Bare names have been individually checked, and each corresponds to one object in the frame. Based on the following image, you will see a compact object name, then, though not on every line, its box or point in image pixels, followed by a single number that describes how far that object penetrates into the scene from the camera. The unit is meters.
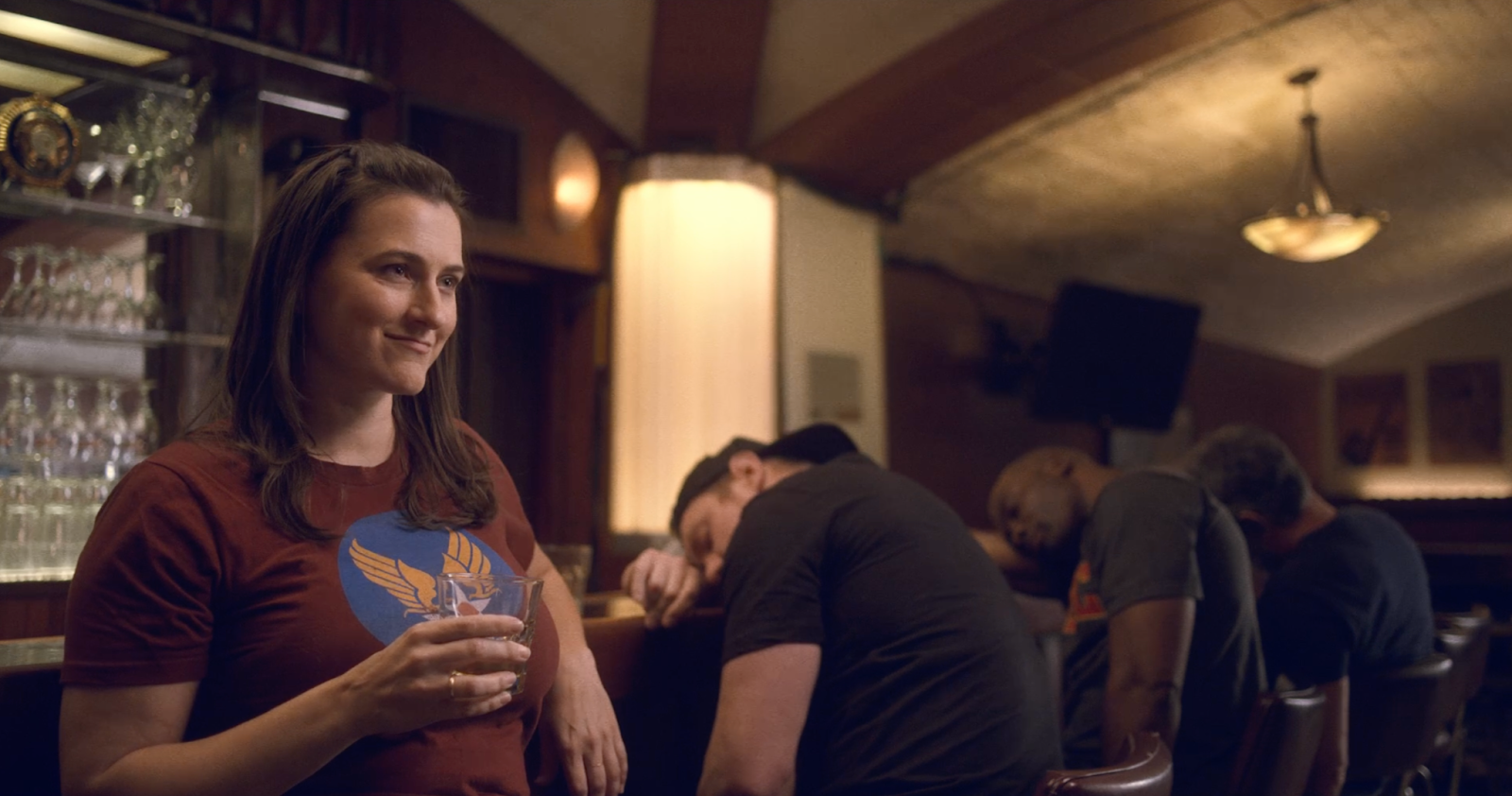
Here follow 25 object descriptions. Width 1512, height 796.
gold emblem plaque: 2.79
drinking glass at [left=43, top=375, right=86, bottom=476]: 2.72
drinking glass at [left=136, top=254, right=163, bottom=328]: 3.03
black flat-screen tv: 6.69
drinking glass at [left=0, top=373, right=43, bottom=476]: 2.67
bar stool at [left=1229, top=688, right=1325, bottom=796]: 1.59
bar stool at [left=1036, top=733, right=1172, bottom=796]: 1.15
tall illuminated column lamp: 4.73
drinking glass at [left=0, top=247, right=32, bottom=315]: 2.78
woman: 0.98
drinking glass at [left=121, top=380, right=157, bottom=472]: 2.97
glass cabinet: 2.74
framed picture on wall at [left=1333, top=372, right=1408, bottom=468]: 10.59
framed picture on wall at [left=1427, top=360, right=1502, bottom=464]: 10.07
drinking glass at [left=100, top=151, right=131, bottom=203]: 2.95
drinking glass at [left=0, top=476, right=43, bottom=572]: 2.67
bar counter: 1.74
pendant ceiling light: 5.38
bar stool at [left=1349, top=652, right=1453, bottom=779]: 2.16
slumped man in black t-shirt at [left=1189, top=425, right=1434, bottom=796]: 2.25
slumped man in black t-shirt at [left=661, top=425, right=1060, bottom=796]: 1.53
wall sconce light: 4.62
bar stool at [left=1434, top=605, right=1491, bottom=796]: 2.54
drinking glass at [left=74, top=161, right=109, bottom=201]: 2.92
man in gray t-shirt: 1.99
